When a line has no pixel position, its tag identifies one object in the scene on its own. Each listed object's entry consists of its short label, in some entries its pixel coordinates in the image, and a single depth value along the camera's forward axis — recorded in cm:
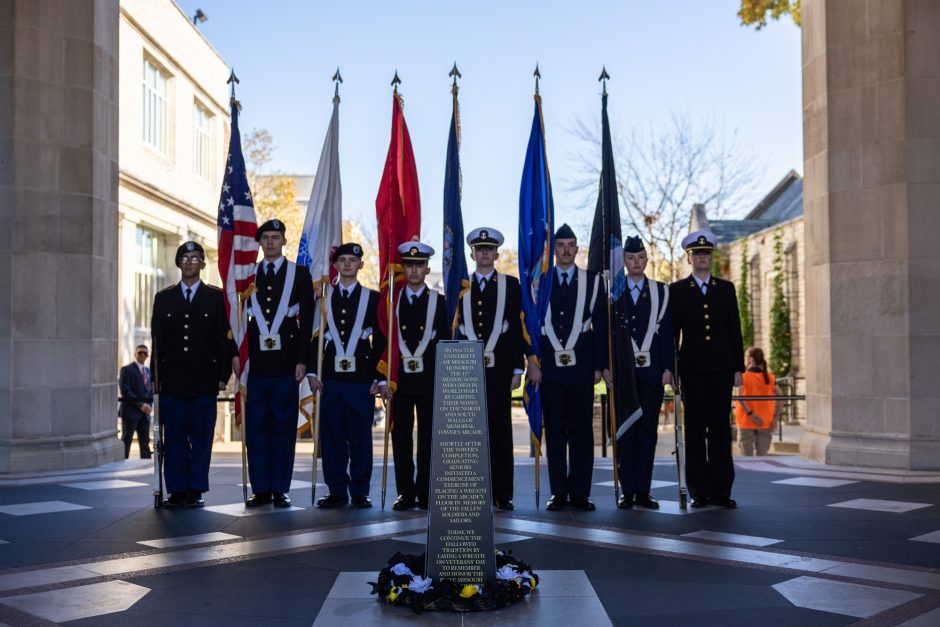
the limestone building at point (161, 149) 2112
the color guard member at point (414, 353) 725
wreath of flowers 422
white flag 819
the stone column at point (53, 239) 893
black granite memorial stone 439
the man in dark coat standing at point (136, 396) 1357
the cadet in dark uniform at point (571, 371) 718
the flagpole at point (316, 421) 746
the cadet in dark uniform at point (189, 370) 743
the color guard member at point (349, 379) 736
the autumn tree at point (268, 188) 3206
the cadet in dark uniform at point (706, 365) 732
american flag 751
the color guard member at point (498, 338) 716
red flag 789
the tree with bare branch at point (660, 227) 2927
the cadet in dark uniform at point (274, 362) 740
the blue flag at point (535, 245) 729
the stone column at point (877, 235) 893
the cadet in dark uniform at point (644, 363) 724
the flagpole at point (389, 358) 718
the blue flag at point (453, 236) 735
